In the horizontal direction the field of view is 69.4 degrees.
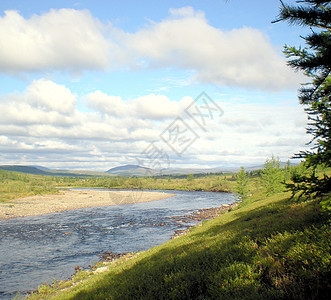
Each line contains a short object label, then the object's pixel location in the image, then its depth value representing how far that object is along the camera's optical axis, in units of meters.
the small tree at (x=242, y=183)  42.62
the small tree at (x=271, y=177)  44.06
